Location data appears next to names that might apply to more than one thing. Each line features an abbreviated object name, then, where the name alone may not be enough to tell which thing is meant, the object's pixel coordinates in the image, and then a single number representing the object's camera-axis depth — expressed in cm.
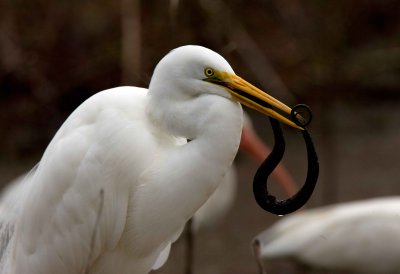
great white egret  638
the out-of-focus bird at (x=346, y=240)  1262
